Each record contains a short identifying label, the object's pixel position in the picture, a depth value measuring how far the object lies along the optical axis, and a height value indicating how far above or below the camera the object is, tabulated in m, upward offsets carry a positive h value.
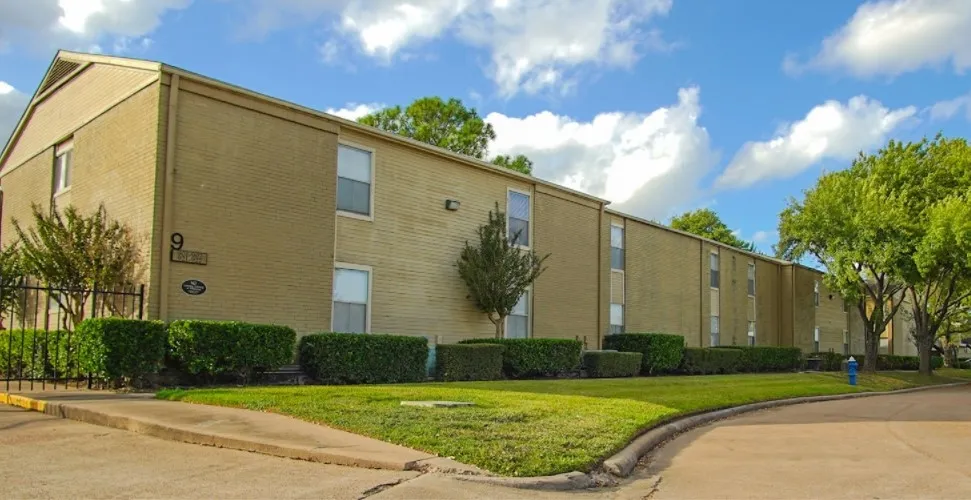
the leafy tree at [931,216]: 28.03 +4.08
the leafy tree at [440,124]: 41.81 +10.18
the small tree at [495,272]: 21.42 +1.30
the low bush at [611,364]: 23.36 -1.17
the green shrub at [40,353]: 14.60 -0.82
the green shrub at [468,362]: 18.50 -0.96
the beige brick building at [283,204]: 15.62 +2.66
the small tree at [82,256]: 15.67 +1.09
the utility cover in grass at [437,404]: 11.07 -1.16
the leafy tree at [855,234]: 29.55 +3.61
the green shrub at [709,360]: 28.59 -1.26
